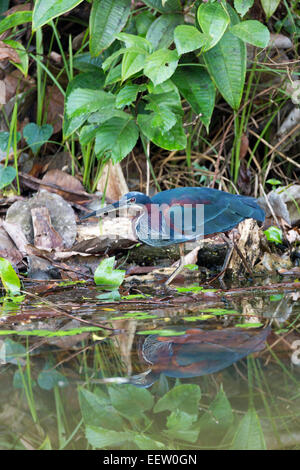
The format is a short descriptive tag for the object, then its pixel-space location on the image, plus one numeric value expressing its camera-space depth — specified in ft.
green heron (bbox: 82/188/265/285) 22.03
